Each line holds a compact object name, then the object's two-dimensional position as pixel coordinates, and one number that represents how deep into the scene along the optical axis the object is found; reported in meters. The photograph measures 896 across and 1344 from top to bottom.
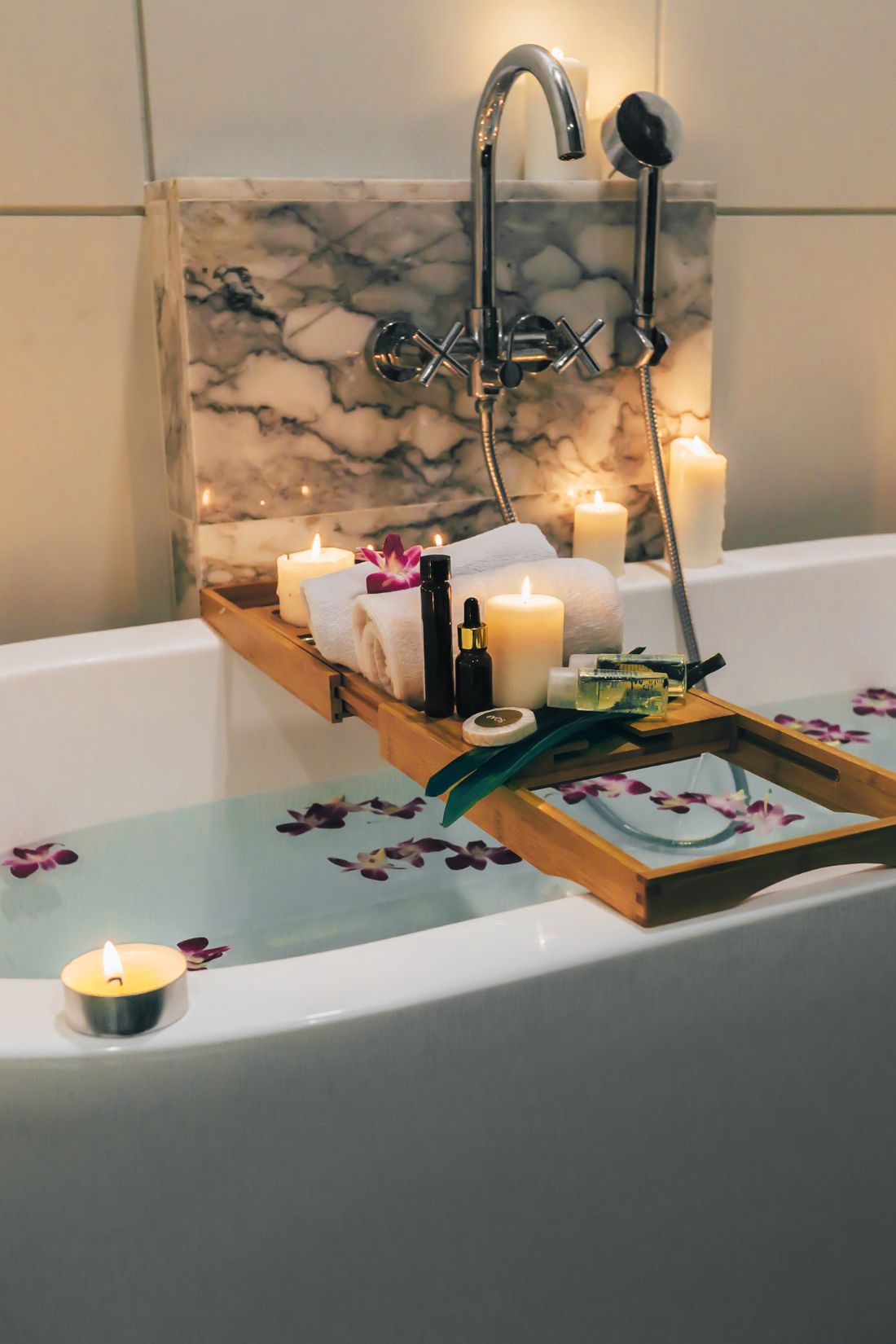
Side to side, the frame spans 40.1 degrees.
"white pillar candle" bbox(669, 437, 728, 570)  1.90
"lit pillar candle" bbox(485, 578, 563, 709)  1.09
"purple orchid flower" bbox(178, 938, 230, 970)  1.26
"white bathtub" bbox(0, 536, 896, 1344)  0.76
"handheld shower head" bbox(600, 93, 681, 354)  1.67
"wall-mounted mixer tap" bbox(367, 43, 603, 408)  1.56
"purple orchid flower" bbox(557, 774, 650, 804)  1.66
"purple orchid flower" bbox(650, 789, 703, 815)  1.63
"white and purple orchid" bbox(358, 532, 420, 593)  1.30
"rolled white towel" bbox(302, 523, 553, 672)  1.29
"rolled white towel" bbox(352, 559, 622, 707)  1.15
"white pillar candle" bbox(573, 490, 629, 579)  1.86
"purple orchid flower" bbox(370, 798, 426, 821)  1.58
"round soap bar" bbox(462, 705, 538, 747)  1.04
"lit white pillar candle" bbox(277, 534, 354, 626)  1.50
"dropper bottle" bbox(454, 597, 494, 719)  1.09
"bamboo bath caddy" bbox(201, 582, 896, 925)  0.86
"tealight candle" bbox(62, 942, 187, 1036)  0.76
